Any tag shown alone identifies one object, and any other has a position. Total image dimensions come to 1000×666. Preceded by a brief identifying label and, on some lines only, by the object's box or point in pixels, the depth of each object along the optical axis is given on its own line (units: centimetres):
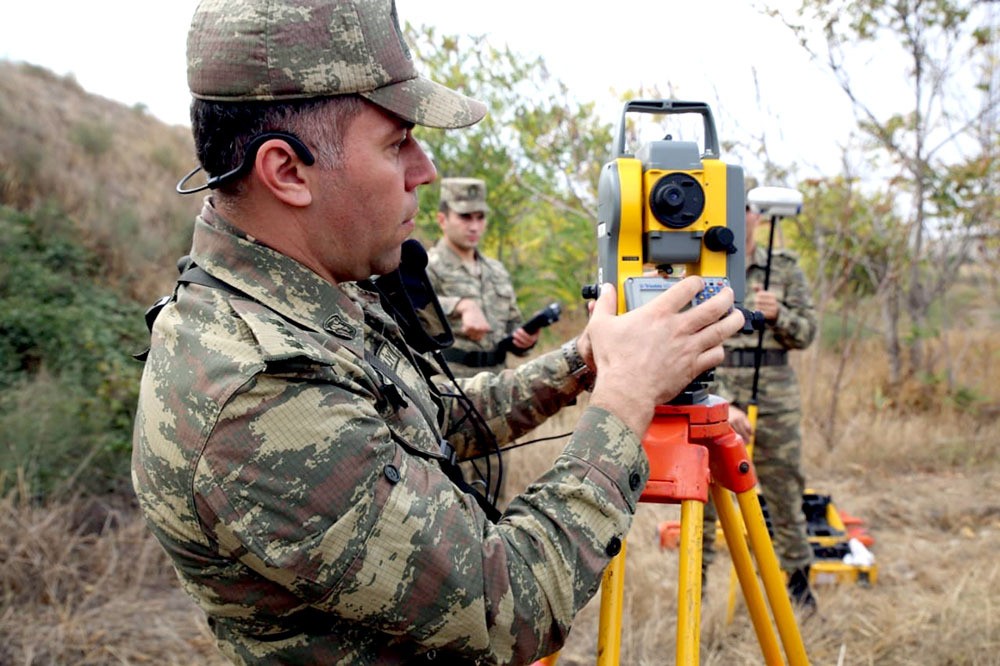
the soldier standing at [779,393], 368
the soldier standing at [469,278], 429
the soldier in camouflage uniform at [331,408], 95
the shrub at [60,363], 399
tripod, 139
